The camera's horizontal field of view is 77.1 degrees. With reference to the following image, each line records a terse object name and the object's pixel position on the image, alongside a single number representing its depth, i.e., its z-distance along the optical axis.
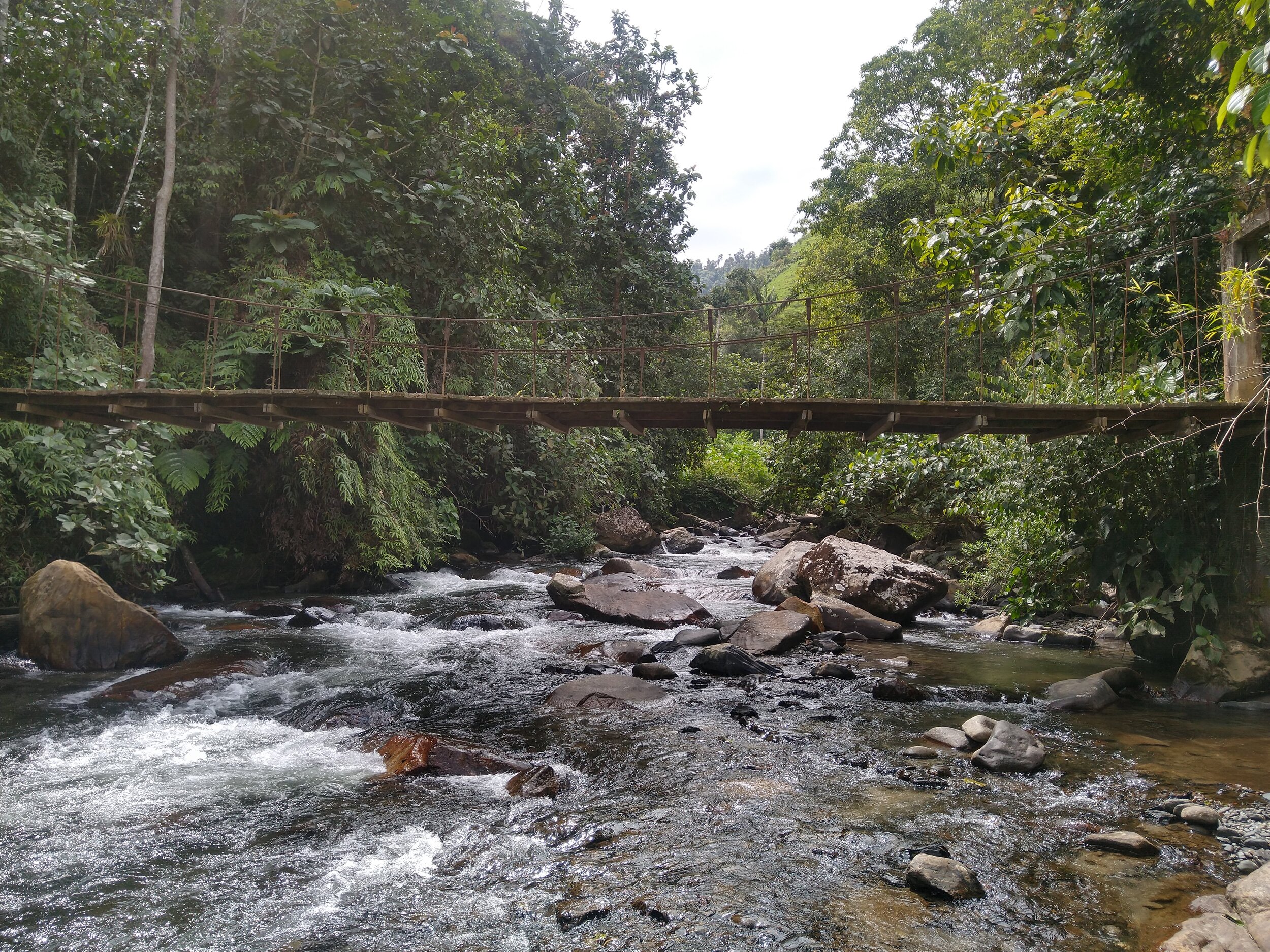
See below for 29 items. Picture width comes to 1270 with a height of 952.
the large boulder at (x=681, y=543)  14.80
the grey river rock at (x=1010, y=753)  4.27
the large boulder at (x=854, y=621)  7.81
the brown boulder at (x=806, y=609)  7.82
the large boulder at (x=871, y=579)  8.45
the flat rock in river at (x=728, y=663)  6.38
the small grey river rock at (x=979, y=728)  4.61
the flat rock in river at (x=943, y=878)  2.99
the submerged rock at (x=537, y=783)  4.01
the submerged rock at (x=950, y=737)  4.62
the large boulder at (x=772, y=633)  7.05
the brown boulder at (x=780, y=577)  9.45
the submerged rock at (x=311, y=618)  8.05
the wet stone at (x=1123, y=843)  3.29
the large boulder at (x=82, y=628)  6.18
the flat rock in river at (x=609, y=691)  5.54
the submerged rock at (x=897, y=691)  5.61
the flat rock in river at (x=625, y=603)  8.34
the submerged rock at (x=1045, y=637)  7.46
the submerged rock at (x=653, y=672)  6.20
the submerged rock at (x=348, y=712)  5.18
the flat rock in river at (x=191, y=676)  5.57
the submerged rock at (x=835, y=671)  6.28
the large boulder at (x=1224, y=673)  5.31
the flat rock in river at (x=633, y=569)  11.17
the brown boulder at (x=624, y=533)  14.23
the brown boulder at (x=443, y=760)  4.32
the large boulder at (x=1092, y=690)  5.38
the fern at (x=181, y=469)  8.48
